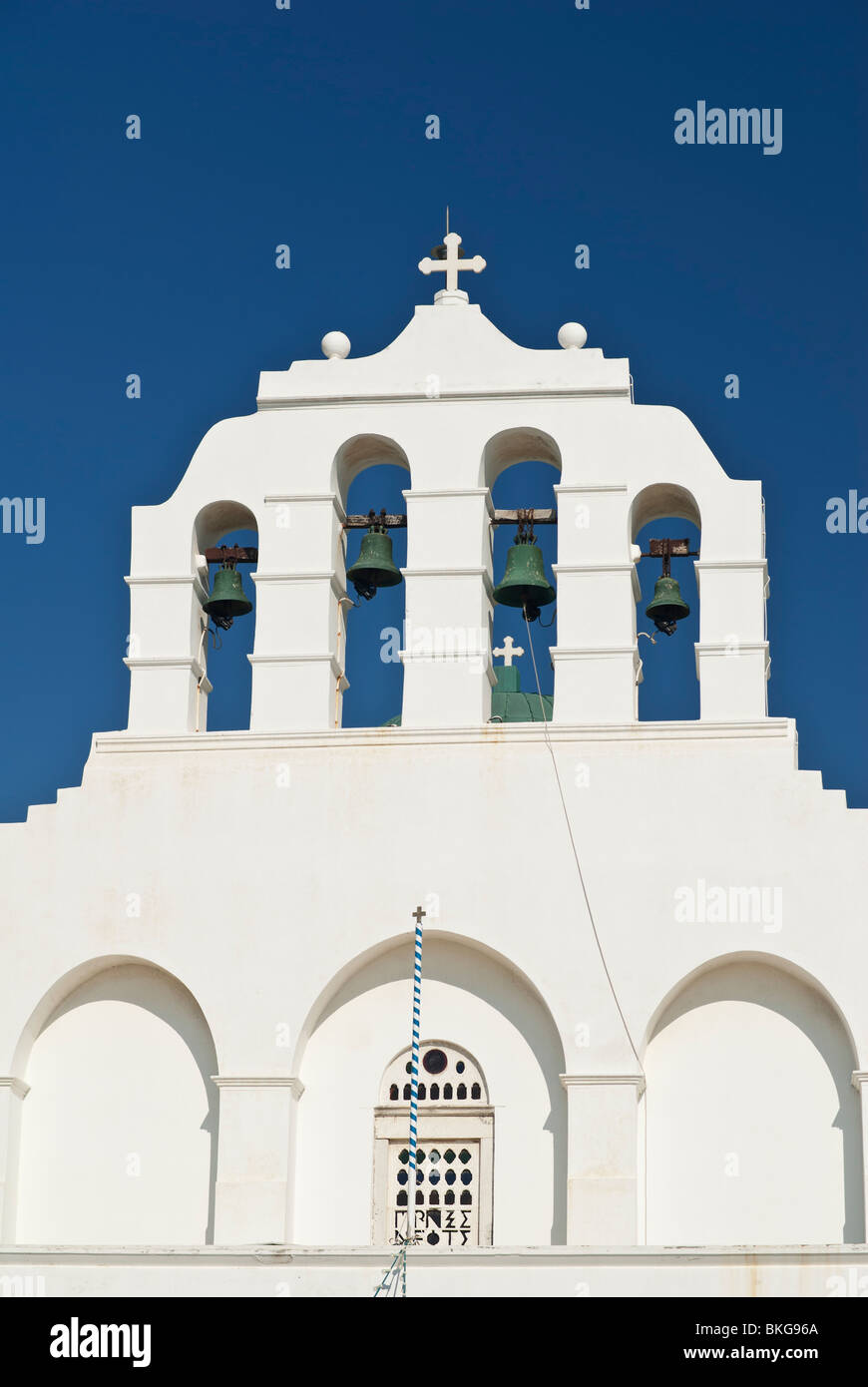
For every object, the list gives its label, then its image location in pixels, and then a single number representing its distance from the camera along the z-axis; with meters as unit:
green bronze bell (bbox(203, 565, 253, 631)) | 24.50
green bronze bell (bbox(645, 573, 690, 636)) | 24.53
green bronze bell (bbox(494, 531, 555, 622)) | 24.16
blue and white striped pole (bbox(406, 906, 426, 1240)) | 20.62
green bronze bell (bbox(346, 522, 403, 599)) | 24.39
